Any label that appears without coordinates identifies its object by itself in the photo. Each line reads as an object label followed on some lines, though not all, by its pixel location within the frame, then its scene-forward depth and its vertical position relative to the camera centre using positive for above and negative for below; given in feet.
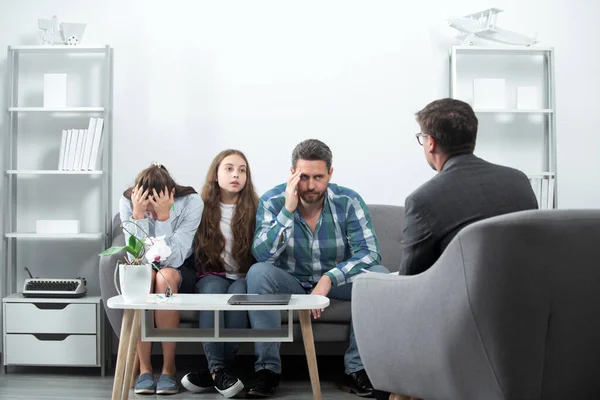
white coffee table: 8.98 -1.67
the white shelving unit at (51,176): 13.73 +0.51
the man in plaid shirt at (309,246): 10.63 -0.65
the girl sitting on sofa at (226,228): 11.53 -0.41
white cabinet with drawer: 12.24 -2.22
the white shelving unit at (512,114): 14.08 +1.76
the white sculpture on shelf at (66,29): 13.33 +3.22
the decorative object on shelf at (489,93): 13.52 +2.07
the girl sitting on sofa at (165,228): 10.80 -0.39
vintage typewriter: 12.36 -1.47
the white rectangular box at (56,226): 12.89 -0.42
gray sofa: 11.02 -1.51
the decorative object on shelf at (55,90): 13.25 +2.07
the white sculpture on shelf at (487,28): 13.24 +3.22
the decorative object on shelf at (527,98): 13.62 +2.01
